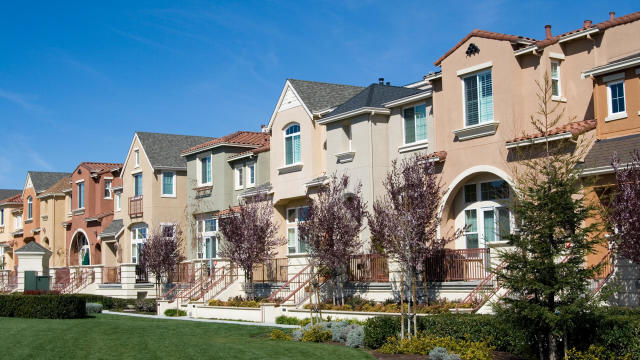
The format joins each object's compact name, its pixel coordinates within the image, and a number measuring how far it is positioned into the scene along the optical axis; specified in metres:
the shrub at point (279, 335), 21.83
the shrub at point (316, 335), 21.00
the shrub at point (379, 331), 19.30
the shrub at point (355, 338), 19.58
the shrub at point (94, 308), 35.59
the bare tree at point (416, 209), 22.94
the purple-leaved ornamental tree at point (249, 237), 32.78
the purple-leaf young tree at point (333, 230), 26.59
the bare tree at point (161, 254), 40.88
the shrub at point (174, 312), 34.69
